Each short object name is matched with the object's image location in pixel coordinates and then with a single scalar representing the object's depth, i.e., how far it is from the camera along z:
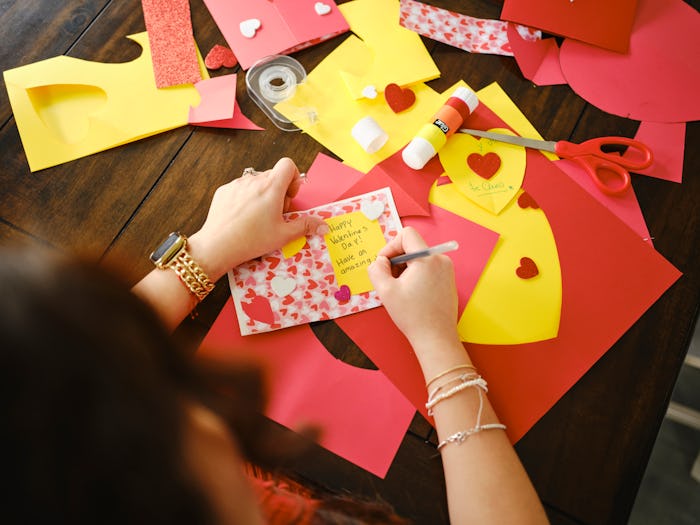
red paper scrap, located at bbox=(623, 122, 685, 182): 0.89
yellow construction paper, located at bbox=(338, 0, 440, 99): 0.92
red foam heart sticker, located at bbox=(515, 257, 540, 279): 0.82
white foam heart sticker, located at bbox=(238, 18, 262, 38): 0.93
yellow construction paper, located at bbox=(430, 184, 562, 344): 0.80
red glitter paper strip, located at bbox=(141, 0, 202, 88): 0.91
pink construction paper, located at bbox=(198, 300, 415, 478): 0.73
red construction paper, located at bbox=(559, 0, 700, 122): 0.92
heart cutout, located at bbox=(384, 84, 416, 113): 0.90
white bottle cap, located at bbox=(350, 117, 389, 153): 0.85
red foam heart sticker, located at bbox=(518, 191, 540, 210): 0.86
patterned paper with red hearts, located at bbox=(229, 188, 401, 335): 0.79
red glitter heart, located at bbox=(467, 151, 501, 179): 0.87
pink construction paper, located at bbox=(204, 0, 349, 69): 0.93
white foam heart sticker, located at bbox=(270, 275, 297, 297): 0.80
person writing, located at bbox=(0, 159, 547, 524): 0.36
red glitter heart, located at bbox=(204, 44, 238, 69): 0.91
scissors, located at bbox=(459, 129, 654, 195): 0.87
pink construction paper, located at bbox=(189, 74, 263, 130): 0.88
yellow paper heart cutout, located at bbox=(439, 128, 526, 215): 0.86
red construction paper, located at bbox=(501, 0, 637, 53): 0.96
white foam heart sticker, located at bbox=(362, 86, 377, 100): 0.90
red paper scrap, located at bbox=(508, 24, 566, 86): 0.94
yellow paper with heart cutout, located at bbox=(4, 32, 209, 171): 0.87
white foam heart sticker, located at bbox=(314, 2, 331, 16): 0.95
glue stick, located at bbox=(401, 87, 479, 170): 0.86
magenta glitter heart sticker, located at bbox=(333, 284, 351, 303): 0.80
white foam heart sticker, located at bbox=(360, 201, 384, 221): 0.84
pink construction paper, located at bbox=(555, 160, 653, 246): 0.86
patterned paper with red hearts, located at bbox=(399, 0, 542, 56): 0.95
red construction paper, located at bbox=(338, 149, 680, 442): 0.76
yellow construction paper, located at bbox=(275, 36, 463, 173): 0.88
